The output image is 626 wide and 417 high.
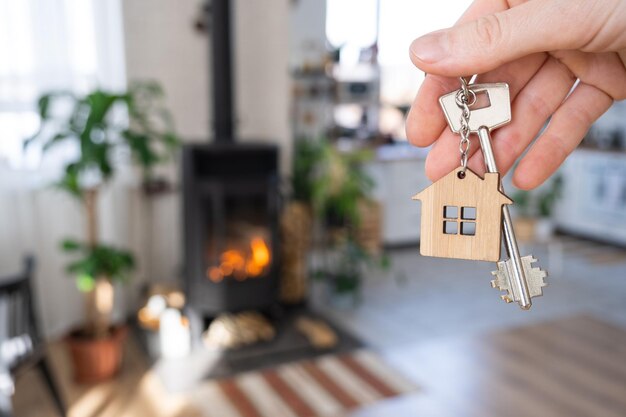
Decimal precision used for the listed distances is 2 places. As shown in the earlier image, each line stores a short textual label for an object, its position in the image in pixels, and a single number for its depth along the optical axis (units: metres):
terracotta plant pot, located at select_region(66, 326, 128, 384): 2.81
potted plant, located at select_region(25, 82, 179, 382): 2.53
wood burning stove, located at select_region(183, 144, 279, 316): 3.04
